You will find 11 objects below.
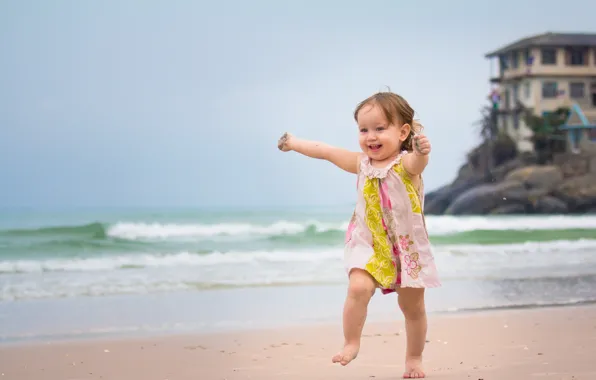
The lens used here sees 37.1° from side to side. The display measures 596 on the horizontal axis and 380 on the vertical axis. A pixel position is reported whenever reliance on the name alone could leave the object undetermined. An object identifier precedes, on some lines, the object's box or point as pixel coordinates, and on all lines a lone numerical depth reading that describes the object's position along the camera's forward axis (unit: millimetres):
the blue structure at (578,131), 32062
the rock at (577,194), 28734
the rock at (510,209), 27625
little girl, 3340
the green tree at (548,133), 32281
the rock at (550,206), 27688
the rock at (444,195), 30758
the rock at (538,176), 29156
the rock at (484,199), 28344
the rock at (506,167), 31597
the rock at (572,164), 30719
